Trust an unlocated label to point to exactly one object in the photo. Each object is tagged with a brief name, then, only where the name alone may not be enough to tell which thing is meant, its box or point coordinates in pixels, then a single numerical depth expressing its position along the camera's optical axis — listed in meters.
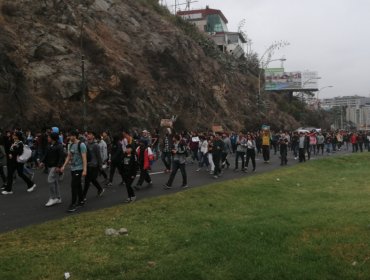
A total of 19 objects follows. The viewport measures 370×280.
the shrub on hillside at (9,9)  31.67
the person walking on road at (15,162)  12.80
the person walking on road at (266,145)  24.08
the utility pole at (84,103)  28.42
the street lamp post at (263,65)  73.51
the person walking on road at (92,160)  11.09
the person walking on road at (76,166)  10.40
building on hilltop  83.88
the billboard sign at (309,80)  87.00
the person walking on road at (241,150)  20.66
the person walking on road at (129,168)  11.65
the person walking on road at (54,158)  10.86
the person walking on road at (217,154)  18.00
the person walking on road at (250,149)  20.69
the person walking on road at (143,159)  13.88
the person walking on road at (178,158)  14.23
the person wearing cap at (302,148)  25.52
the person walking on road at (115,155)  12.97
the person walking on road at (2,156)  13.48
